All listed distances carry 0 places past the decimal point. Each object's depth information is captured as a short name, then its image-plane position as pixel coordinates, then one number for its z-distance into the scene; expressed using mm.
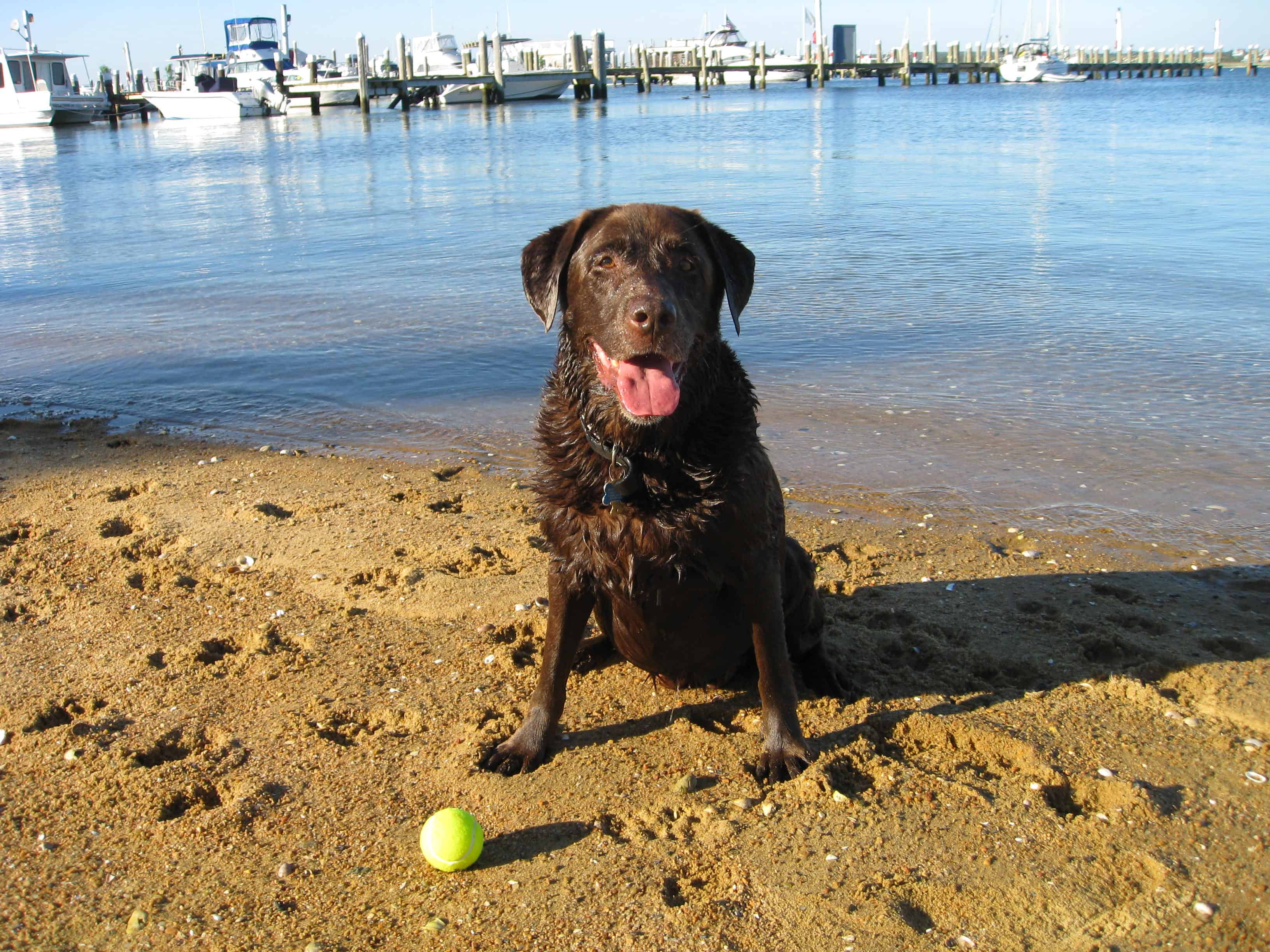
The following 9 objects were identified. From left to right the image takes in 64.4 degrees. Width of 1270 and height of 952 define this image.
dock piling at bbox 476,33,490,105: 68125
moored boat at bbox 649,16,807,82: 108125
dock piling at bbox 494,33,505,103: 68250
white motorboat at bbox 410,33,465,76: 83812
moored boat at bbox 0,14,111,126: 58469
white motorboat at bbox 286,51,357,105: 73062
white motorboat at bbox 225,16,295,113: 69938
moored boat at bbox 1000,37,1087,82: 103562
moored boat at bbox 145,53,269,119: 66812
